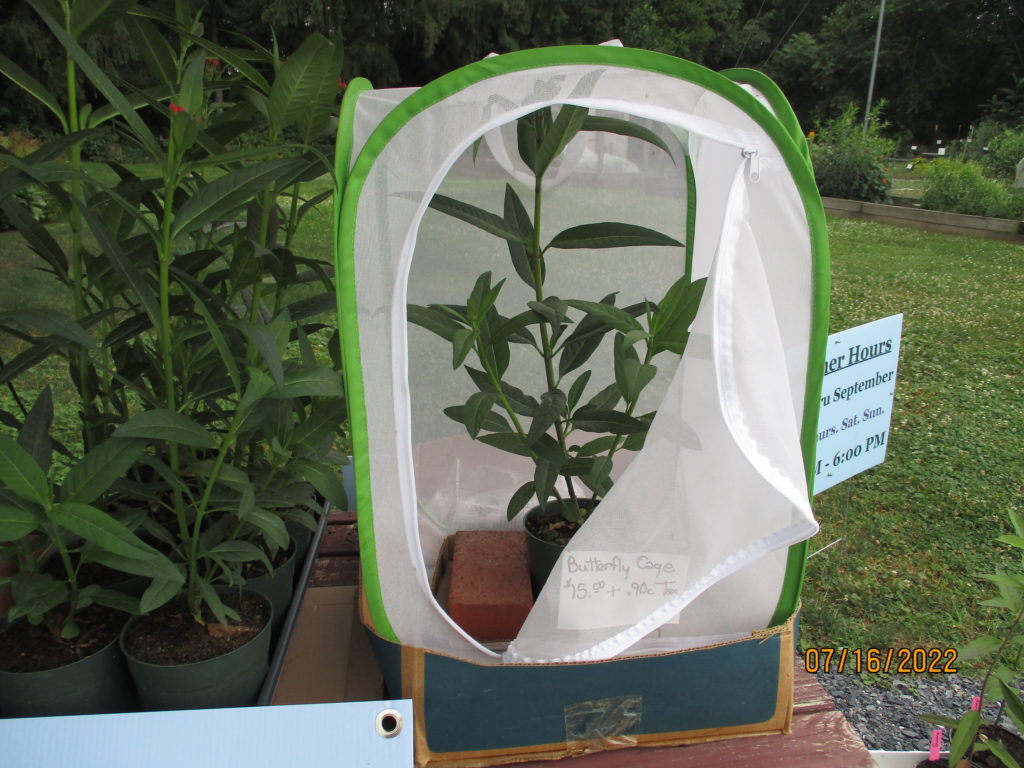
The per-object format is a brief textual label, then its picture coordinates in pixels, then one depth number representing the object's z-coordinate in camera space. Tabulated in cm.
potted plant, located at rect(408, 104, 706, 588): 97
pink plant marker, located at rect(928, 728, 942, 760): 102
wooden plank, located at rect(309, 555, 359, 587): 129
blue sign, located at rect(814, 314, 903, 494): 127
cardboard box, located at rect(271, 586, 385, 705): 103
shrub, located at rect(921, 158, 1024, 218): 777
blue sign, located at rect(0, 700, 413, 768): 71
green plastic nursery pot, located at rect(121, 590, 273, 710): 85
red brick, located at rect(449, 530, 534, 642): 104
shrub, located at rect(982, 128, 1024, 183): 918
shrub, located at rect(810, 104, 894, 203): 883
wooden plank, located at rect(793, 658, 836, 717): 100
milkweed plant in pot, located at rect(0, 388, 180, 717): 74
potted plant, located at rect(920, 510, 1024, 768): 94
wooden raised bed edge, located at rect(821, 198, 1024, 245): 728
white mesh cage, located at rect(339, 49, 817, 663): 78
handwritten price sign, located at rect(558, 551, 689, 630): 84
